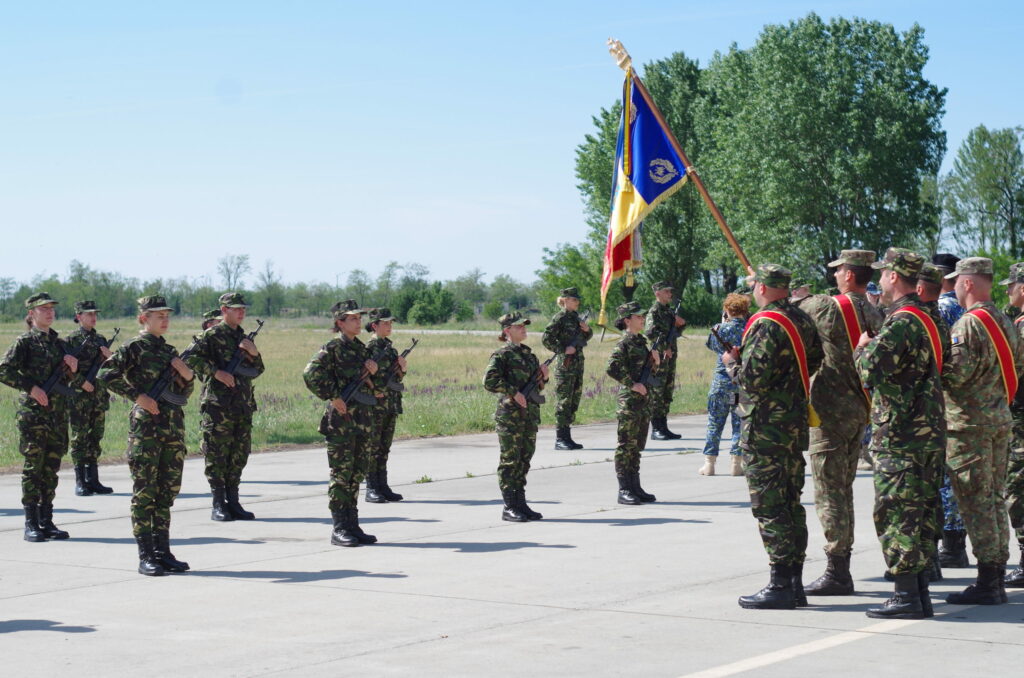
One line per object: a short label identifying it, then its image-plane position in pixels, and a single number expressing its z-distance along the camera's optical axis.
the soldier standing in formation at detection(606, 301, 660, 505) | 12.11
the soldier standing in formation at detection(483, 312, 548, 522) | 11.37
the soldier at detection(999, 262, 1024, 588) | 8.44
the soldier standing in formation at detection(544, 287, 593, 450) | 17.61
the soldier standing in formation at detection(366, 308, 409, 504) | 12.91
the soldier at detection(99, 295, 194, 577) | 9.30
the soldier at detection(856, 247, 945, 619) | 7.27
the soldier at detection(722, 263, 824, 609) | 7.61
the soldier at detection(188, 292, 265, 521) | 12.04
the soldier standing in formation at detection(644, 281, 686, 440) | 17.36
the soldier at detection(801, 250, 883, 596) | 8.05
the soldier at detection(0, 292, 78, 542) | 10.93
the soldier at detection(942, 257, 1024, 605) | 7.76
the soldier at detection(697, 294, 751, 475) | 14.15
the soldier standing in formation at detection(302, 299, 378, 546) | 10.45
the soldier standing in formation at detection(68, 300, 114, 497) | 13.48
